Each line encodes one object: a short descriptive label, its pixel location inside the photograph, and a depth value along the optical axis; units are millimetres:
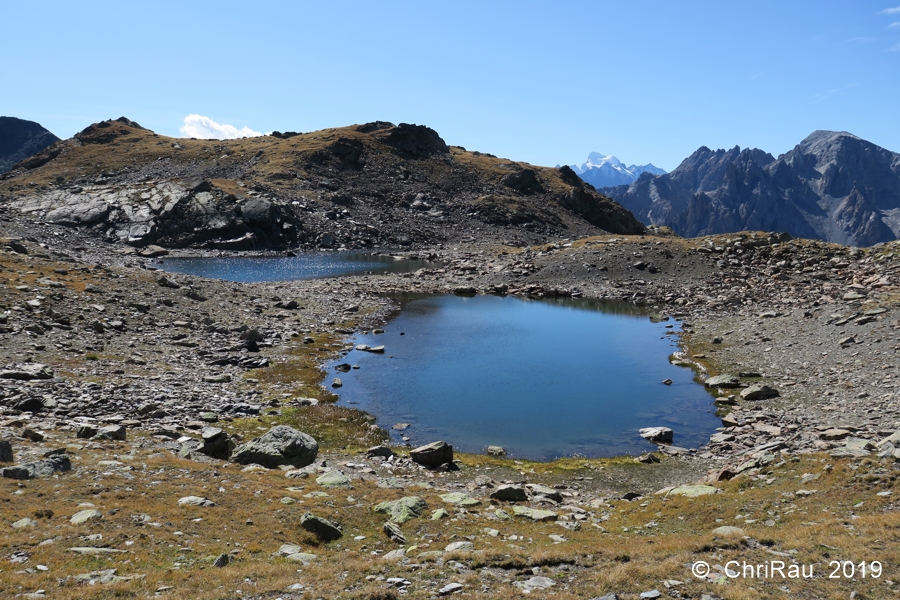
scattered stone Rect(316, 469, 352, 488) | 21094
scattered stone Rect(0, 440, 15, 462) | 18016
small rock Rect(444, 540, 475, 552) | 15244
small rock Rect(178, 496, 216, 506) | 17156
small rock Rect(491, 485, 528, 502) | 21188
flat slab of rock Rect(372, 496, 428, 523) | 18094
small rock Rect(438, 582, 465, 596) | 12477
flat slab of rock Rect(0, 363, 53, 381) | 27594
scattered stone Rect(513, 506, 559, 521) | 19312
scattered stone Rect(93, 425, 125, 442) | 22391
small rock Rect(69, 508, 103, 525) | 14836
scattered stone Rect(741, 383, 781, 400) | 34469
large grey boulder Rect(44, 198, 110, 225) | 129125
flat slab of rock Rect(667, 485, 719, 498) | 20844
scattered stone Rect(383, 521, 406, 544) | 16303
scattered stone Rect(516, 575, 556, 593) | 12734
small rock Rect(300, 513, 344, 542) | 16469
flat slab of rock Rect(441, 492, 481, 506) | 20283
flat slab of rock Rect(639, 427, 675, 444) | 30125
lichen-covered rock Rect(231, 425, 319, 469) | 23234
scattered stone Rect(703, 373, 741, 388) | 37906
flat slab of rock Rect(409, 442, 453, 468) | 25719
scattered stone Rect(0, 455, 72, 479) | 16922
